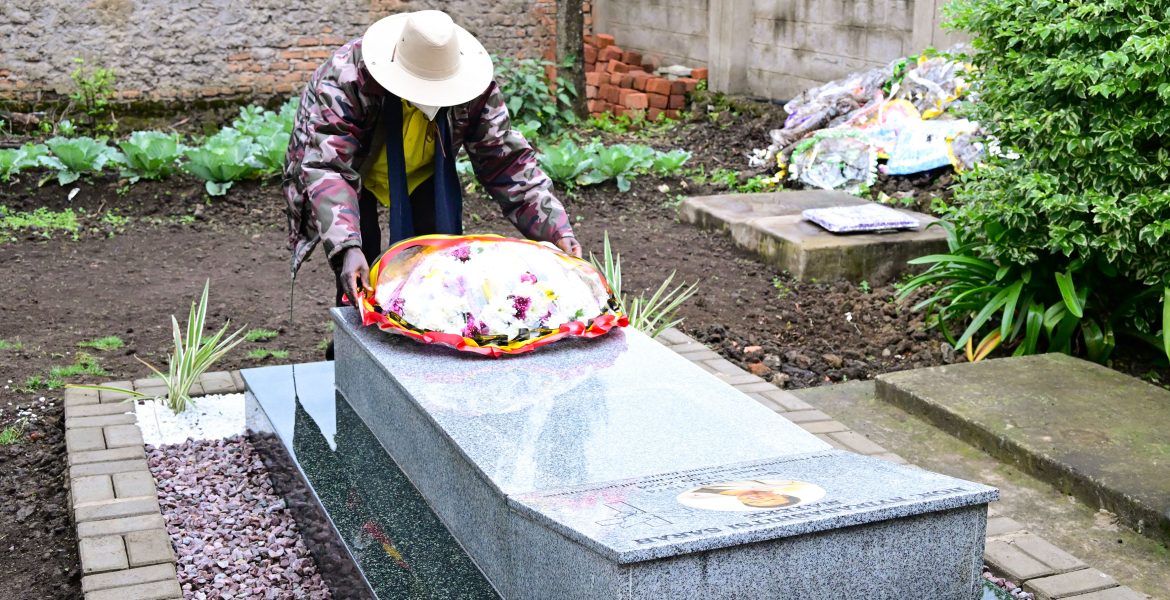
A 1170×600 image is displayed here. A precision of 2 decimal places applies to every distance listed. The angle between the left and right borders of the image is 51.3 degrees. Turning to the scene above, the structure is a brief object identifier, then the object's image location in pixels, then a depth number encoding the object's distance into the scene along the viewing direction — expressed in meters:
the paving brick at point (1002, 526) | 3.45
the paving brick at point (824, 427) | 4.21
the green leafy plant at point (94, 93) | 10.53
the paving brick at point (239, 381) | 4.71
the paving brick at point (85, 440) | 4.11
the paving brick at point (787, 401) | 4.46
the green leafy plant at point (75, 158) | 7.96
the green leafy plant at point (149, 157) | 8.06
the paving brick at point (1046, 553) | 3.25
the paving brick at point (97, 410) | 4.41
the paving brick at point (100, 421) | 4.31
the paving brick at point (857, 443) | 4.02
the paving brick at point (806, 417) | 4.32
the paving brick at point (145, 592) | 3.13
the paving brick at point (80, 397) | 4.53
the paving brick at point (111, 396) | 4.57
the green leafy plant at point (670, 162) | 8.77
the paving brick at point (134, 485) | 3.78
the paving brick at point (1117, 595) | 3.06
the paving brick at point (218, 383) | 4.70
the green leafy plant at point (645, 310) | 5.19
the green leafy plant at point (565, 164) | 8.30
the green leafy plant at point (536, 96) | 10.63
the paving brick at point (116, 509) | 3.60
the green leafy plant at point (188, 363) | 4.48
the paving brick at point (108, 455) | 4.00
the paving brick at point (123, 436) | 4.16
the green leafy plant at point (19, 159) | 7.96
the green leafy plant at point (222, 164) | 7.98
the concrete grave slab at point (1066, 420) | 3.76
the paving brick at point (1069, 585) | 3.10
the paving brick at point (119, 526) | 3.49
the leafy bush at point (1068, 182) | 4.70
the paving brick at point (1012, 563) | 3.19
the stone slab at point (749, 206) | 7.30
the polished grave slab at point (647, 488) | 2.37
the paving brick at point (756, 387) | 4.64
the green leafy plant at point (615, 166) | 8.43
